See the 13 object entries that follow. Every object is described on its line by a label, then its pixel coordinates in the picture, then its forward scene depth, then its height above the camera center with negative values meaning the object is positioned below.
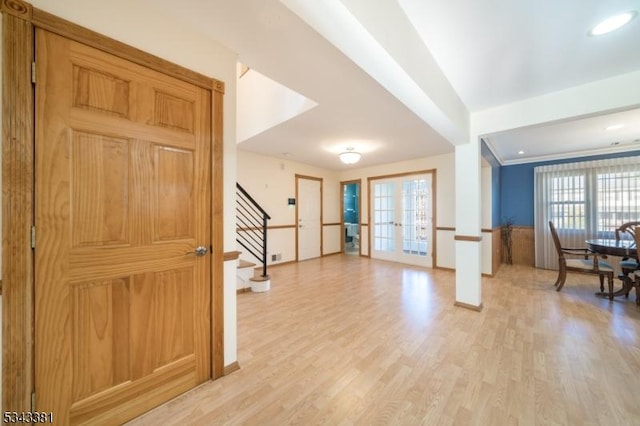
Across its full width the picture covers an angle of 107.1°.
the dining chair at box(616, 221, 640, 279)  3.08 -0.68
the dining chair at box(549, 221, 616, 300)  3.12 -0.75
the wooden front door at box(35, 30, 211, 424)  1.10 -0.11
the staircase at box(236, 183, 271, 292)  4.45 -0.25
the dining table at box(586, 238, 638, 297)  2.76 -0.46
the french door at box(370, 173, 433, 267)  5.13 -0.13
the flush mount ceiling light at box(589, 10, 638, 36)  1.43 +1.20
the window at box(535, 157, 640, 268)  4.13 +0.24
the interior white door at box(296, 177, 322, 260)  5.69 -0.10
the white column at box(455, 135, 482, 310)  2.86 -0.14
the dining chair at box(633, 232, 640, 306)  2.57 -0.79
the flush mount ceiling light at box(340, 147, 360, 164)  4.14 +1.02
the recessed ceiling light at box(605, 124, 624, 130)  3.23 +1.20
